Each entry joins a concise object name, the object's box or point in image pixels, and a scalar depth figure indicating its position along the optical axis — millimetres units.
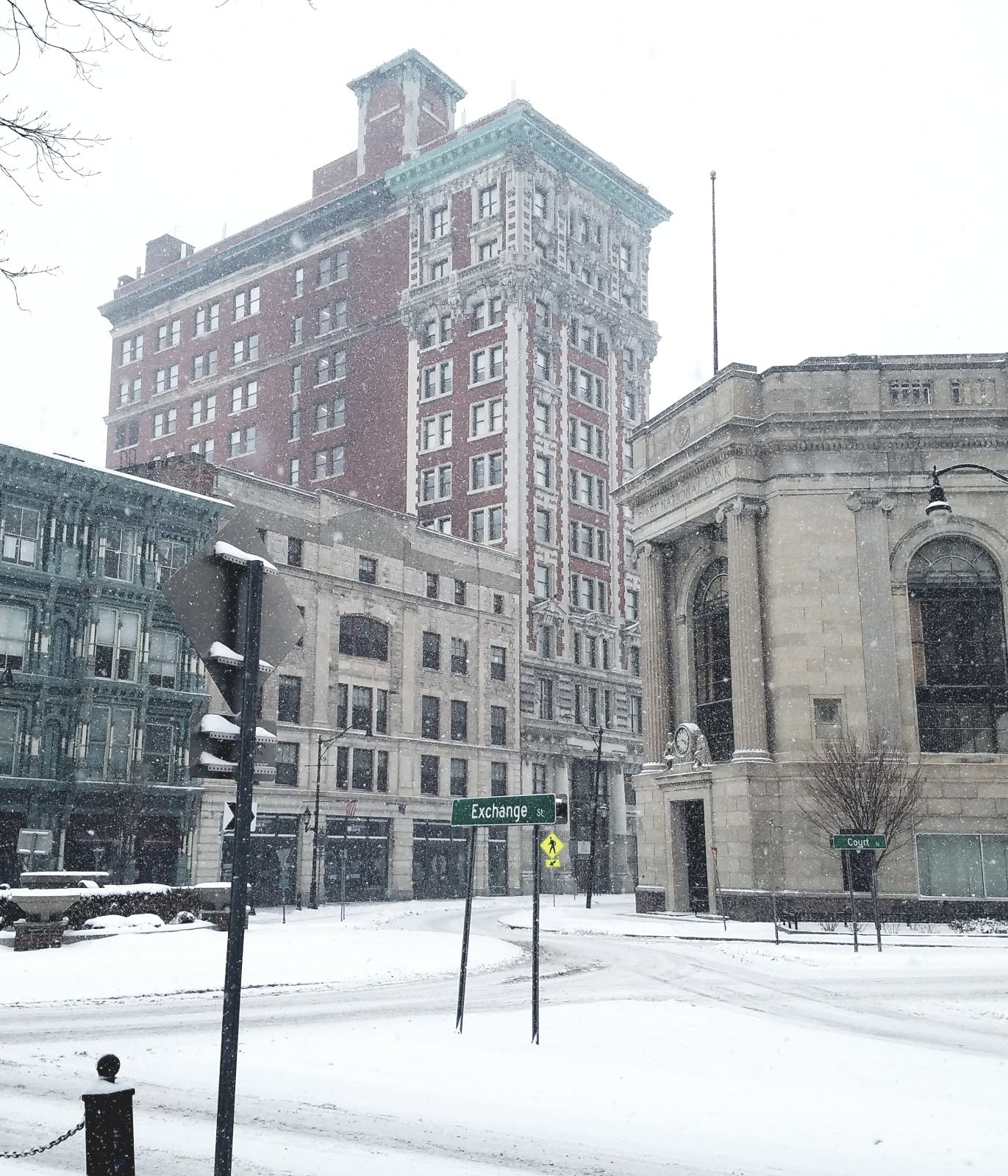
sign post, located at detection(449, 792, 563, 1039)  14906
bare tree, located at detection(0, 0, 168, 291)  7863
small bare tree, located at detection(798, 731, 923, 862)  39750
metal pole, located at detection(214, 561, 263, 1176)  6316
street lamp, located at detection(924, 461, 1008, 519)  23177
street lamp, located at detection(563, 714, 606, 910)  53750
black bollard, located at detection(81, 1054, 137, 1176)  6641
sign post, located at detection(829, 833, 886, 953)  30688
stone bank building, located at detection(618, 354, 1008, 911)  42875
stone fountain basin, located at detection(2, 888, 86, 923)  25828
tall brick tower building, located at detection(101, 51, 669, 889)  73938
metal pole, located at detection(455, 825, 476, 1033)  15375
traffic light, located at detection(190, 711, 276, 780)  6906
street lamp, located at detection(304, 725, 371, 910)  55438
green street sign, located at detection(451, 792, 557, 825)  14992
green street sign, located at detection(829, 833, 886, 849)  30688
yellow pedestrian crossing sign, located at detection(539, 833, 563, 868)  18859
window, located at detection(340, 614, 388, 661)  62344
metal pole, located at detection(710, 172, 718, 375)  58181
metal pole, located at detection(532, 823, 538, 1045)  14531
